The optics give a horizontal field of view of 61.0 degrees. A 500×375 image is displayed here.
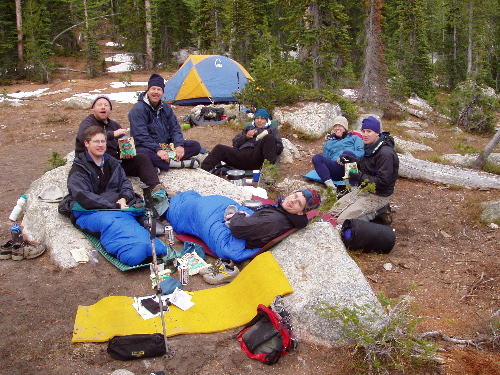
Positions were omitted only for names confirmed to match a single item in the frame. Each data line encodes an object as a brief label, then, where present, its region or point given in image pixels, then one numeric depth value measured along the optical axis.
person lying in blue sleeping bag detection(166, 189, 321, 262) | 4.39
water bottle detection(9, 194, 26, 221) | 5.70
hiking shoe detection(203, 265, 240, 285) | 4.24
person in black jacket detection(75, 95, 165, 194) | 5.61
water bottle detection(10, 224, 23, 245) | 4.70
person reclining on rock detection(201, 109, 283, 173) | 7.53
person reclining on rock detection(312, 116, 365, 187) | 7.09
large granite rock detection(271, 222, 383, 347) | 3.43
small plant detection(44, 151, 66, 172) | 6.72
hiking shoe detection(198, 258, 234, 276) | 4.35
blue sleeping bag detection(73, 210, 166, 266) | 4.37
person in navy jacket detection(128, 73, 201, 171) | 6.32
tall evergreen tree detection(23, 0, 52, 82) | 20.20
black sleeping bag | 4.93
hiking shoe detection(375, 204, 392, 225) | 5.73
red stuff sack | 3.16
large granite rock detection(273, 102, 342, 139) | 10.48
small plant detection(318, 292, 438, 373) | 2.97
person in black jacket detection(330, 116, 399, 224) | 5.45
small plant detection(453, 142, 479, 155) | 10.35
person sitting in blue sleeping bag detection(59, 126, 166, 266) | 4.43
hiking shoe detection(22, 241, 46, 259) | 4.61
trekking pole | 3.11
